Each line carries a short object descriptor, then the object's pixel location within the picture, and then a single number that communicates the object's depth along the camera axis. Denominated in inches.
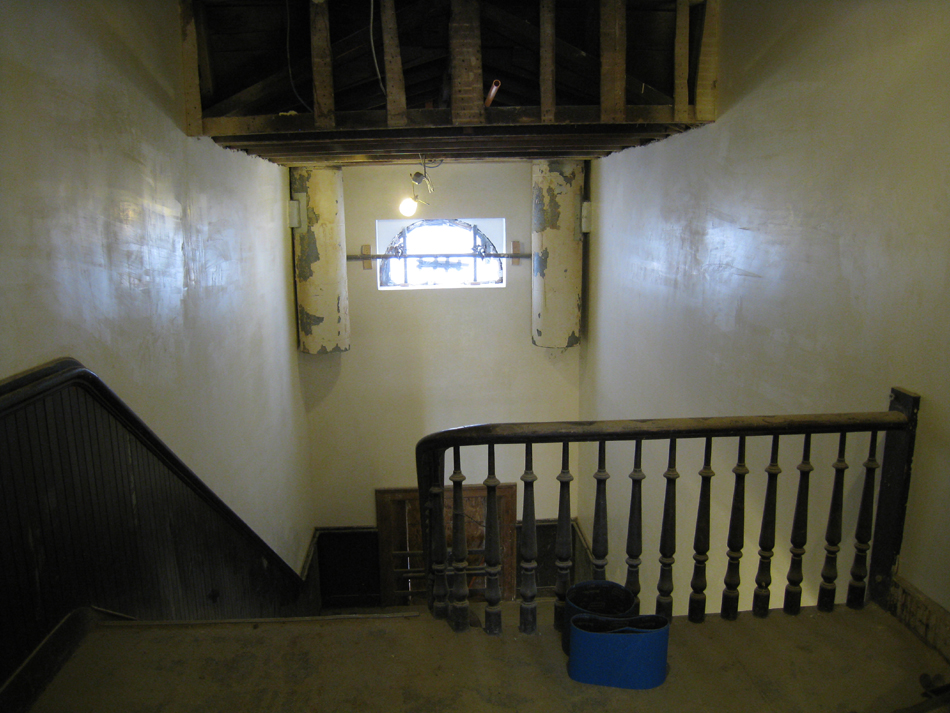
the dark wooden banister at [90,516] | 64.3
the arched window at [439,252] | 207.8
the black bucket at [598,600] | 69.0
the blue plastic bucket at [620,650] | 63.6
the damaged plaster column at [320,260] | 184.4
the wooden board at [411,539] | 217.9
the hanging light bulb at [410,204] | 193.2
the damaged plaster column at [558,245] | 192.4
